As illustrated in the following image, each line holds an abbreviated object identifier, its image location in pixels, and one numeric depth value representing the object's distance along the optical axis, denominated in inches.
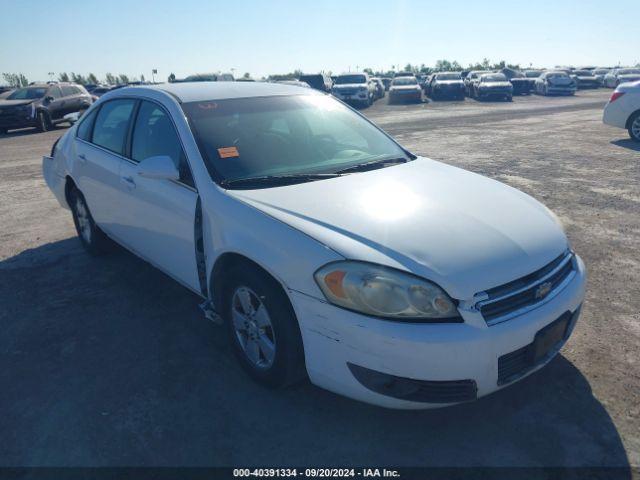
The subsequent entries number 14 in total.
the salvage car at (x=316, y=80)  1108.5
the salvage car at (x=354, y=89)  989.2
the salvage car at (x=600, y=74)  1493.6
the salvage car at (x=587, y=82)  1450.5
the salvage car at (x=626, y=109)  416.5
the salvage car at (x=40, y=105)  657.6
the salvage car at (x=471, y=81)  1159.0
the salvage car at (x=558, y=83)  1180.5
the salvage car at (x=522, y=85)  1274.6
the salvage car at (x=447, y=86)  1111.0
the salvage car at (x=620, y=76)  1222.6
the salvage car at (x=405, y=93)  1043.9
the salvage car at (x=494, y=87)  1038.1
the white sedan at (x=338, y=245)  87.0
